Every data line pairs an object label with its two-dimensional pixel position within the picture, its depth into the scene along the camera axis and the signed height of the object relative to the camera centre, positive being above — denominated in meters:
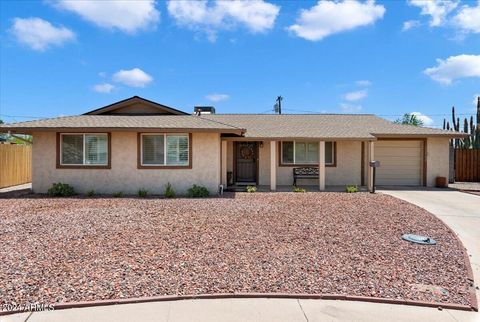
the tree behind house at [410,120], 42.75 +5.51
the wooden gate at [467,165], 18.72 -0.25
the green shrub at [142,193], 11.98 -1.23
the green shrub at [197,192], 11.95 -1.18
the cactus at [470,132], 22.69 +2.08
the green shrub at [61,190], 11.95 -1.12
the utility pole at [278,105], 41.48 +7.23
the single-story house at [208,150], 12.39 +0.43
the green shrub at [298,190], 13.16 -1.20
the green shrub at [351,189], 13.13 -1.16
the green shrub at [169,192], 11.88 -1.17
